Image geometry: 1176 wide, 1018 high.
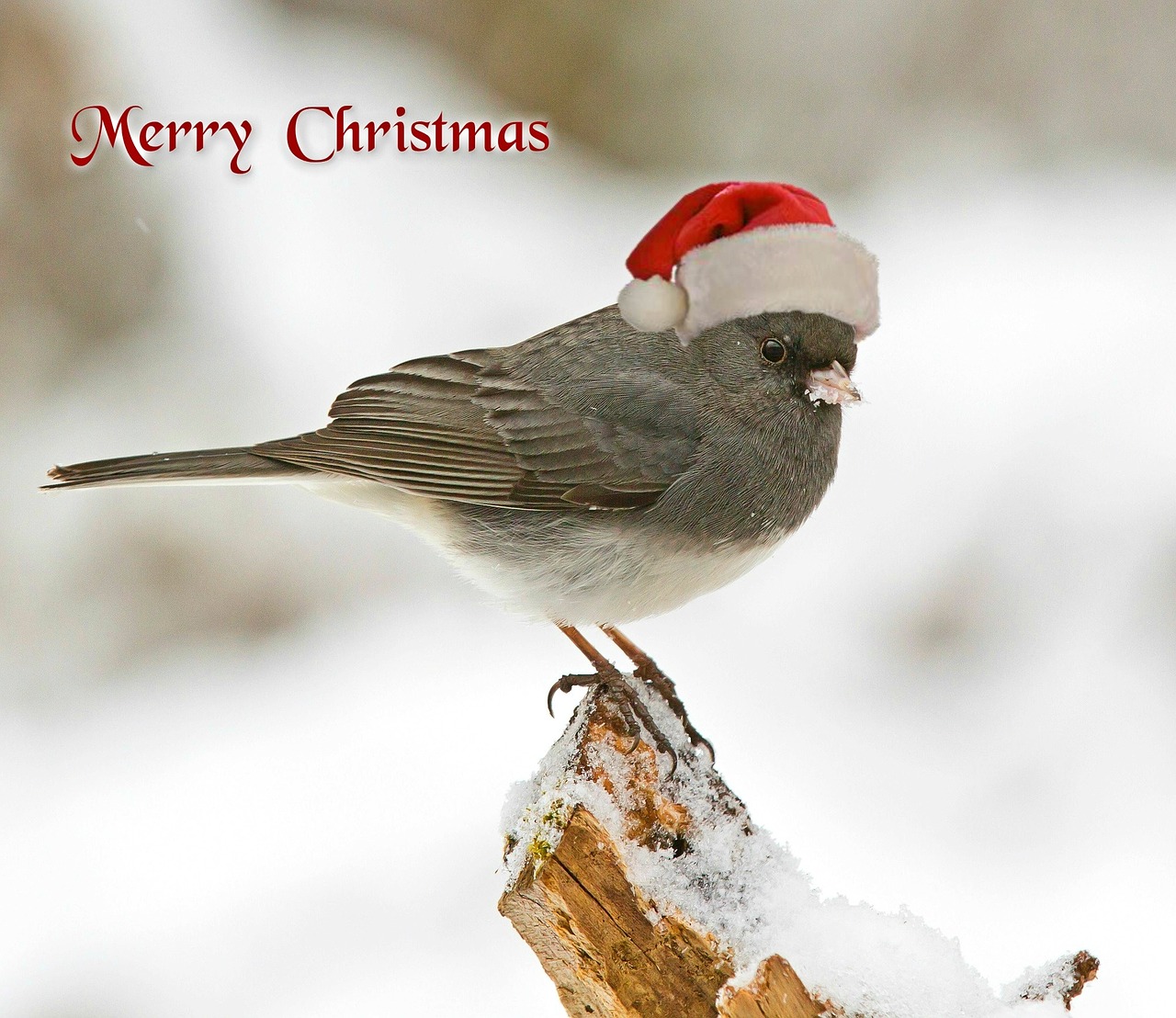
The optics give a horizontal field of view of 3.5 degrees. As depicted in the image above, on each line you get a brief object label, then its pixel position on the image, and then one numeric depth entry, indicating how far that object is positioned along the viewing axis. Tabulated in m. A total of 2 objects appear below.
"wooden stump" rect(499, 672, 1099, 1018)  3.33
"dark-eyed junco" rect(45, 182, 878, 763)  3.37
